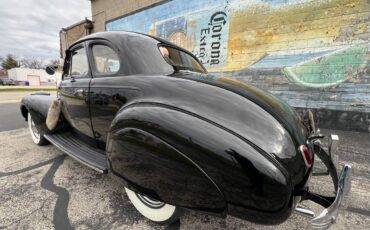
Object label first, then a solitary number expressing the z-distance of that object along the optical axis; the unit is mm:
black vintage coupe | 1205
